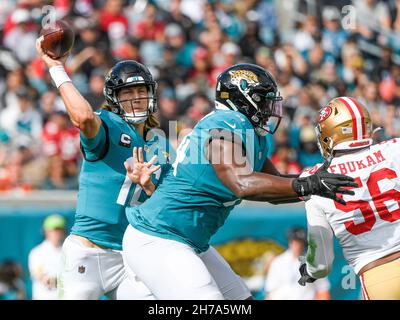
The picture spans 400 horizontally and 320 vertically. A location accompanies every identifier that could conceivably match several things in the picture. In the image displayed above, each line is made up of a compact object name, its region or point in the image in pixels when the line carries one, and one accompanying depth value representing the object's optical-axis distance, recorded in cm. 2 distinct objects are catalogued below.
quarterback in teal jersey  1240
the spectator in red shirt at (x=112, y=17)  2653
